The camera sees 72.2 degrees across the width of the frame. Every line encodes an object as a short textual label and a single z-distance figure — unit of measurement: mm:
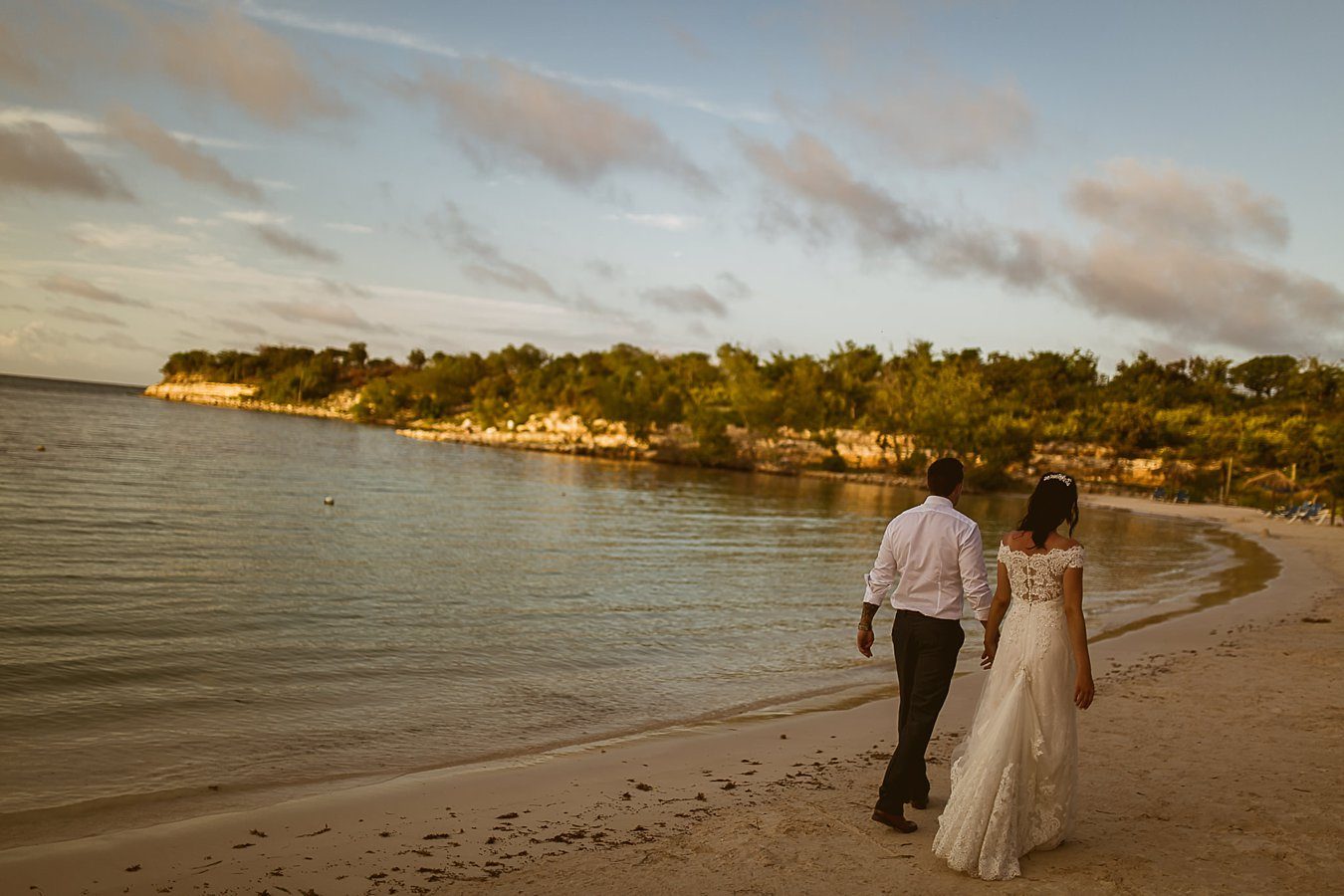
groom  6020
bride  5340
